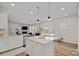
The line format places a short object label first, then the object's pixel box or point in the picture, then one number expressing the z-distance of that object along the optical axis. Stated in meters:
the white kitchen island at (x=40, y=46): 1.74
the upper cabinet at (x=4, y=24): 1.66
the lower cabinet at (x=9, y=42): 1.78
